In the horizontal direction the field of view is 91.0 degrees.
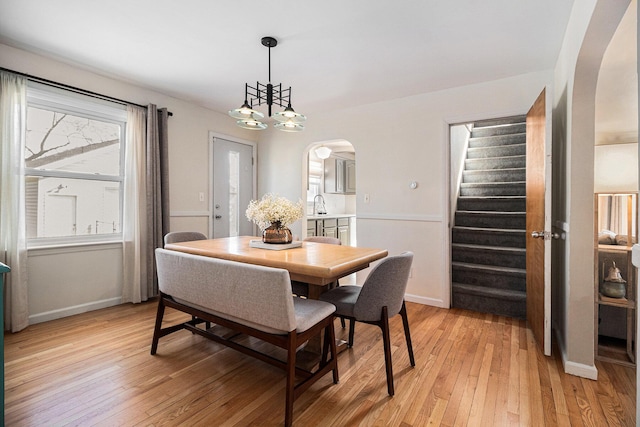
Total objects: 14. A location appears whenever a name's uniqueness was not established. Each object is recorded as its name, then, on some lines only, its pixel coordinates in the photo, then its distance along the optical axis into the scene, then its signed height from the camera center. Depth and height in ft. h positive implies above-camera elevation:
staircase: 10.94 -0.51
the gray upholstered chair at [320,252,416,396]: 5.91 -1.66
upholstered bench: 5.12 -1.73
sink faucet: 21.06 +0.41
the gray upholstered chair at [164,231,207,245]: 9.55 -0.80
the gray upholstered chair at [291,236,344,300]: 8.62 -2.02
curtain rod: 8.72 +3.80
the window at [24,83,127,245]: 9.41 +1.46
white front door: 14.47 +1.21
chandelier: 7.77 +2.40
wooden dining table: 5.85 -0.96
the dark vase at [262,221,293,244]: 8.23 -0.58
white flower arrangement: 7.96 +0.00
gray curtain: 11.37 +1.03
